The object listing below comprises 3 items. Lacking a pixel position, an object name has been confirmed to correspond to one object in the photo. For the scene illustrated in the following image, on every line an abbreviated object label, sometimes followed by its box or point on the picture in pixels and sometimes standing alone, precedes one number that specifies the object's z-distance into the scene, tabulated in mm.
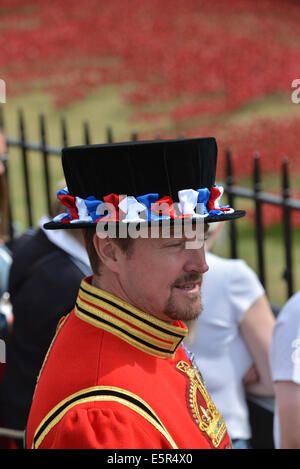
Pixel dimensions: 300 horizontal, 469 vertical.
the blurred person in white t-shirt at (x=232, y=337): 5879
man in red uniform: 3648
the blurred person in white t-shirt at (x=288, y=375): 4980
